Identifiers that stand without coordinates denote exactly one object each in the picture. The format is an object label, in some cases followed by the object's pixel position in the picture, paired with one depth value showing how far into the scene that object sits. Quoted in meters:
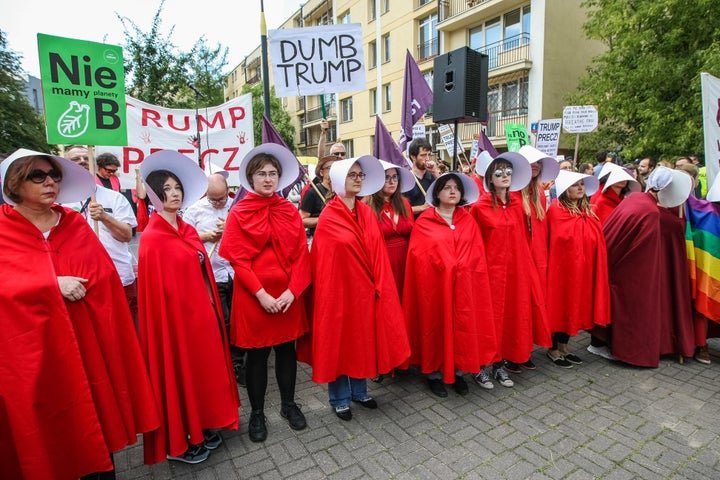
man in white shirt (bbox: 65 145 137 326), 3.62
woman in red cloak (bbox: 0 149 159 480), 2.14
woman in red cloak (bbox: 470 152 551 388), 4.00
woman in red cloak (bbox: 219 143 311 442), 3.12
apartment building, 19.17
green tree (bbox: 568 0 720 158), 11.52
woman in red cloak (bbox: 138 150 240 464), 2.74
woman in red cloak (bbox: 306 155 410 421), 3.31
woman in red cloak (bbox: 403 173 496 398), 3.71
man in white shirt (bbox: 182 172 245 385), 4.13
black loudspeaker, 5.71
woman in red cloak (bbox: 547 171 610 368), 4.40
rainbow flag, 4.50
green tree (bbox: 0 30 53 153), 17.25
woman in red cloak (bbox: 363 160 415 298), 3.98
